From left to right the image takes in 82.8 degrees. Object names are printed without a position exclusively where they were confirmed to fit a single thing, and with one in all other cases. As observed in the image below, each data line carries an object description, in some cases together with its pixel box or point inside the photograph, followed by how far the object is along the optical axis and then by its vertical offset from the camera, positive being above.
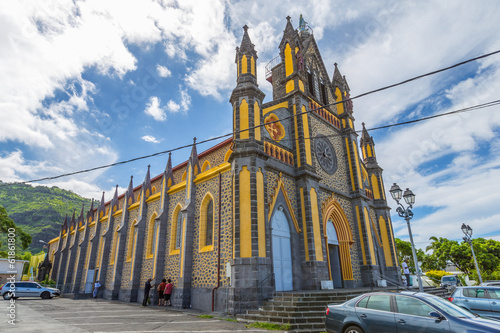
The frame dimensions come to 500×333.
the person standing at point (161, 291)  16.44 -1.00
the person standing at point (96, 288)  24.42 -1.14
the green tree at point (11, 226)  26.78 +4.25
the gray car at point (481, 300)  9.16 -1.07
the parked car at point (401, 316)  5.43 -0.97
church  13.40 +3.49
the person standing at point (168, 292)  16.06 -1.04
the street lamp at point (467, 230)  20.31 +2.40
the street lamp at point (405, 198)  12.59 +2.89
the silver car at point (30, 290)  23.27 -1.18
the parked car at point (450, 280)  25.43 -1.21
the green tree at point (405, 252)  44.41 +2.32
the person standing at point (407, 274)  22.73 -0.50
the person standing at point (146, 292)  17.22 -1.09
